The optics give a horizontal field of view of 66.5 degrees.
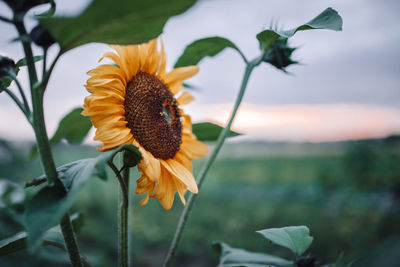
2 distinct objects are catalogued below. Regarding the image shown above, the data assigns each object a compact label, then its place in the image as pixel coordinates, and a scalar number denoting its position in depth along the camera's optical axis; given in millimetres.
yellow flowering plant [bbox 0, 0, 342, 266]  377
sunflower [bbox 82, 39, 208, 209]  543
